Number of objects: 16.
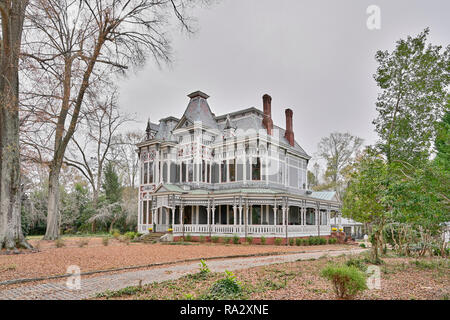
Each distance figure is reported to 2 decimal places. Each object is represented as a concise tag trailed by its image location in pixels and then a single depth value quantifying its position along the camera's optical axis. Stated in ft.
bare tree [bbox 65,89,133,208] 109.74
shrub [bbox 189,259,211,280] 28.05
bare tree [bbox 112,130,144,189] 124.77
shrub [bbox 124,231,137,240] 82.69
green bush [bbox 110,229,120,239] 80.77
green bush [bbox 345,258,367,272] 31.43
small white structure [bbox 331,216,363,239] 116.57
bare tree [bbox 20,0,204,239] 45.34
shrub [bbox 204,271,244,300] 19.88
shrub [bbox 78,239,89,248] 57.33
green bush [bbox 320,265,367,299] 18.13
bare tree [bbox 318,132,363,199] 127.13
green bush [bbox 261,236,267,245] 66.23
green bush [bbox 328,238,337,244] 80.81
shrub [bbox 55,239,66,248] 55.29
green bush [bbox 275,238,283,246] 66.64
